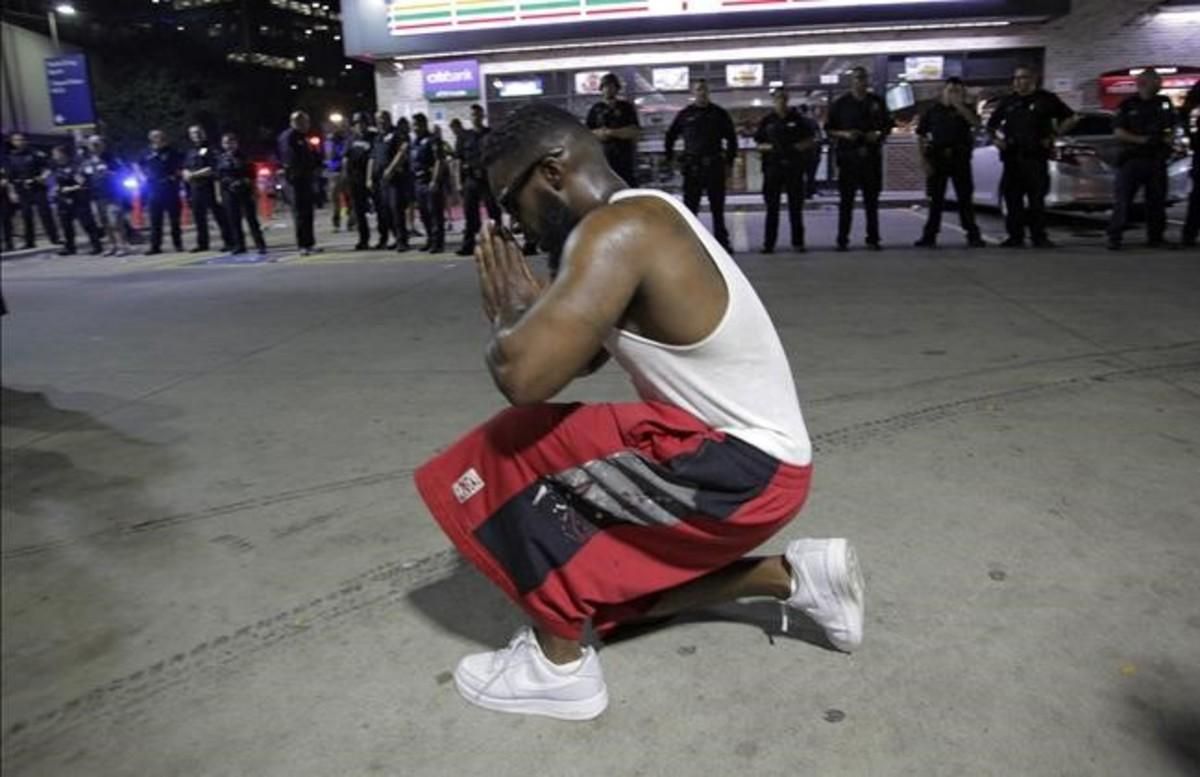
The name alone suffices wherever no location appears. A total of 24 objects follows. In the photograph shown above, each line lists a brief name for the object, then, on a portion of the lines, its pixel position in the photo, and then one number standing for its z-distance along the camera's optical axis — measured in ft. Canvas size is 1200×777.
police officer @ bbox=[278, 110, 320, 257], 36.29
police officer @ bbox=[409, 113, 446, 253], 35.53
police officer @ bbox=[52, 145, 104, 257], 42.16
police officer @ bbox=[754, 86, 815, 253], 30.07
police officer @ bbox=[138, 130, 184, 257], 39.14
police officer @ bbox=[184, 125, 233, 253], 38.29
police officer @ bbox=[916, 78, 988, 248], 29.43
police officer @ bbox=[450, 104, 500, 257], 33.71
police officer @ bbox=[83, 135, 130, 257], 42.32
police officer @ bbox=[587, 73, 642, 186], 30.25
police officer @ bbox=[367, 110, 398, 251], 36.06
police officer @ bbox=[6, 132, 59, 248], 41.93
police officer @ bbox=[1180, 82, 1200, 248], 27.53
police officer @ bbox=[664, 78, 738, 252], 29.91
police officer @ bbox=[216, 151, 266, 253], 36.91
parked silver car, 32.58
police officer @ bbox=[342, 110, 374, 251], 37.76
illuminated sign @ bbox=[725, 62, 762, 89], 54.90
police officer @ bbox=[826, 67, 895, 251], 29.78
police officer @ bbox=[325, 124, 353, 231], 49.04
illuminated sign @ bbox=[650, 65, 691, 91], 55.98
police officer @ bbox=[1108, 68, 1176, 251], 27.20
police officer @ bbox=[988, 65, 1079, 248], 28.19
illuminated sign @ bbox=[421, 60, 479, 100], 56.49
